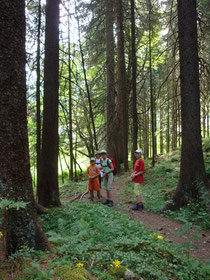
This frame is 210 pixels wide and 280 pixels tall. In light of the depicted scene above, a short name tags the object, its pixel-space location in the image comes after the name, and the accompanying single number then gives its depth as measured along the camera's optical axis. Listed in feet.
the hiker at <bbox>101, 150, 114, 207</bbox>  27.32
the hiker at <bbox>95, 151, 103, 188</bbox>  31.89
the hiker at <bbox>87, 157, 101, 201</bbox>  28.27
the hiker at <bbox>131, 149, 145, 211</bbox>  25.07
